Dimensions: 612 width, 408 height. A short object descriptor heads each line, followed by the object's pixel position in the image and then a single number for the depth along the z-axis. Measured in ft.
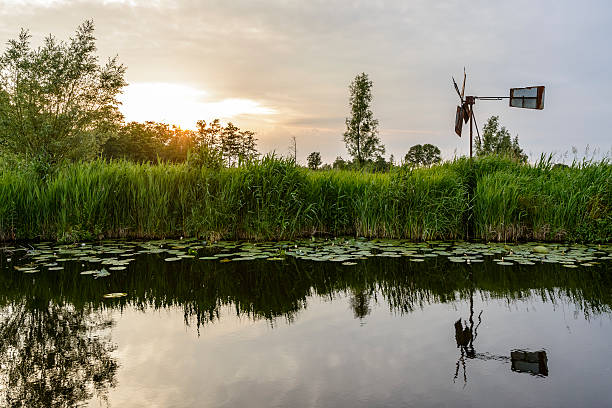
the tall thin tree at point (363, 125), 111.14
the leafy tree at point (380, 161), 108.76
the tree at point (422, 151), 178.50
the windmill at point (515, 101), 52.26
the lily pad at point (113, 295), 16.27
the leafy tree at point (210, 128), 240.94
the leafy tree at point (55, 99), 70.54
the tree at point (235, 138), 246.06
